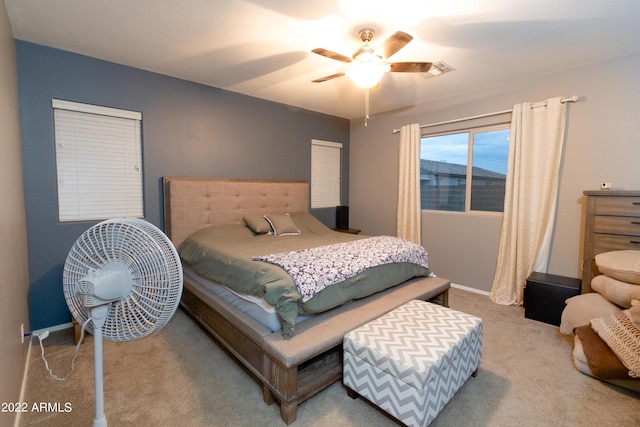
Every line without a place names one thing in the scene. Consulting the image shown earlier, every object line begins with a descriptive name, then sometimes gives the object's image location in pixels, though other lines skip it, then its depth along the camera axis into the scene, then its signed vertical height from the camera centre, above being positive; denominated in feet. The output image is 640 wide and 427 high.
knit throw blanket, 5.59 -2.81
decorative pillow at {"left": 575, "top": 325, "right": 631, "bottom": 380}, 5.87 -3.34
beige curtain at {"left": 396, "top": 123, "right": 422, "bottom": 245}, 13.26 +0.48
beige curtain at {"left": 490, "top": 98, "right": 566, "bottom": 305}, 9.80 +0.03
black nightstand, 8.85 -3.07
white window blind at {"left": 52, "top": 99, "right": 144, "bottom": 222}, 8.63 +0.86
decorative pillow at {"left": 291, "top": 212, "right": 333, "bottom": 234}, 12.07 -1.32
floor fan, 3.55 -1.03
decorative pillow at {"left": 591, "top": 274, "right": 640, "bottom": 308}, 6.76 -2.25
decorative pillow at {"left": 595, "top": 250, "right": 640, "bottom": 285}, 6.88 -1.68
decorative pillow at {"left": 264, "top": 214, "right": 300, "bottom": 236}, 11.10 -1.26
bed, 5.53 -2.69
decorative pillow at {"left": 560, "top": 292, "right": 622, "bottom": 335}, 7.14 -2.82
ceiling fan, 6.97 +3.07
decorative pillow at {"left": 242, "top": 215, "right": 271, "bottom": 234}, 10.87 -1.20
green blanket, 5.84 -1.91
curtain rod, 9.38 +2.95
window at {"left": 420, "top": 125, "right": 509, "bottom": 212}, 11.50 +1.00
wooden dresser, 7.89 -0.82
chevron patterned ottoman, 4.83 -2.91
